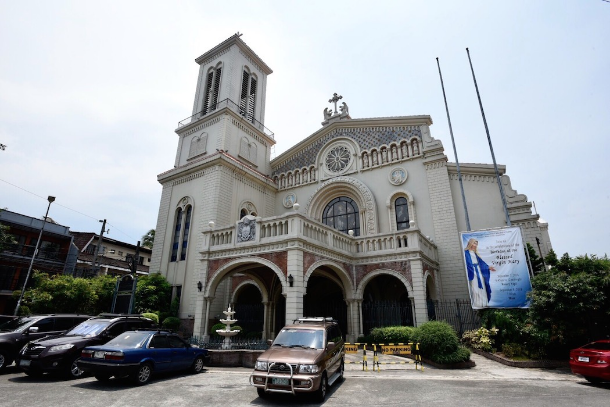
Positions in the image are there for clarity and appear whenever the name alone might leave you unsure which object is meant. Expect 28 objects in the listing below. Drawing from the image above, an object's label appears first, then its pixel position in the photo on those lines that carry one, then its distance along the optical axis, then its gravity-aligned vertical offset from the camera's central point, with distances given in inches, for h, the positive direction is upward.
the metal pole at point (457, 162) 708.5 +346.0
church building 636.1 +269.5
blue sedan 322.0 -33.1
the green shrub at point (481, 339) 543.5 -24.6
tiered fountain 517.2 -13.3
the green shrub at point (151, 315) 704.7 +15.8
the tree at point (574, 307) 459.5 +21.1
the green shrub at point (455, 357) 458.0 -43.8
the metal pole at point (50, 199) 946.1 +331.7
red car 350.0 -38.7
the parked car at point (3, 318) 561.1 +7.9
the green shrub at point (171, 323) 733.3 -0.1
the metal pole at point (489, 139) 669.2 +376.2
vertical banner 571.2 +92.7
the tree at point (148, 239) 1572.3 +375.8
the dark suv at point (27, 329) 397.7 -7.9
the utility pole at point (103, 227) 1100.1 +304.4
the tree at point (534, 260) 676.1 +121.2
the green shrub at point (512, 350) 500.7 -38.2
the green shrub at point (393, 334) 548.8 -17.5
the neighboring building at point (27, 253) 1076.5 +235.1
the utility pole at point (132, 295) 668.1 +51.9
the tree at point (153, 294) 765.3 +64.6
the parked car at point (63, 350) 352.8 -28.1
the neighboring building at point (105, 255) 1300.4 +280.0
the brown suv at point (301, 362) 272.7 -32.1
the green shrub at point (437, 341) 468.4 -23.8
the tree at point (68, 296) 744.3 +56.7
